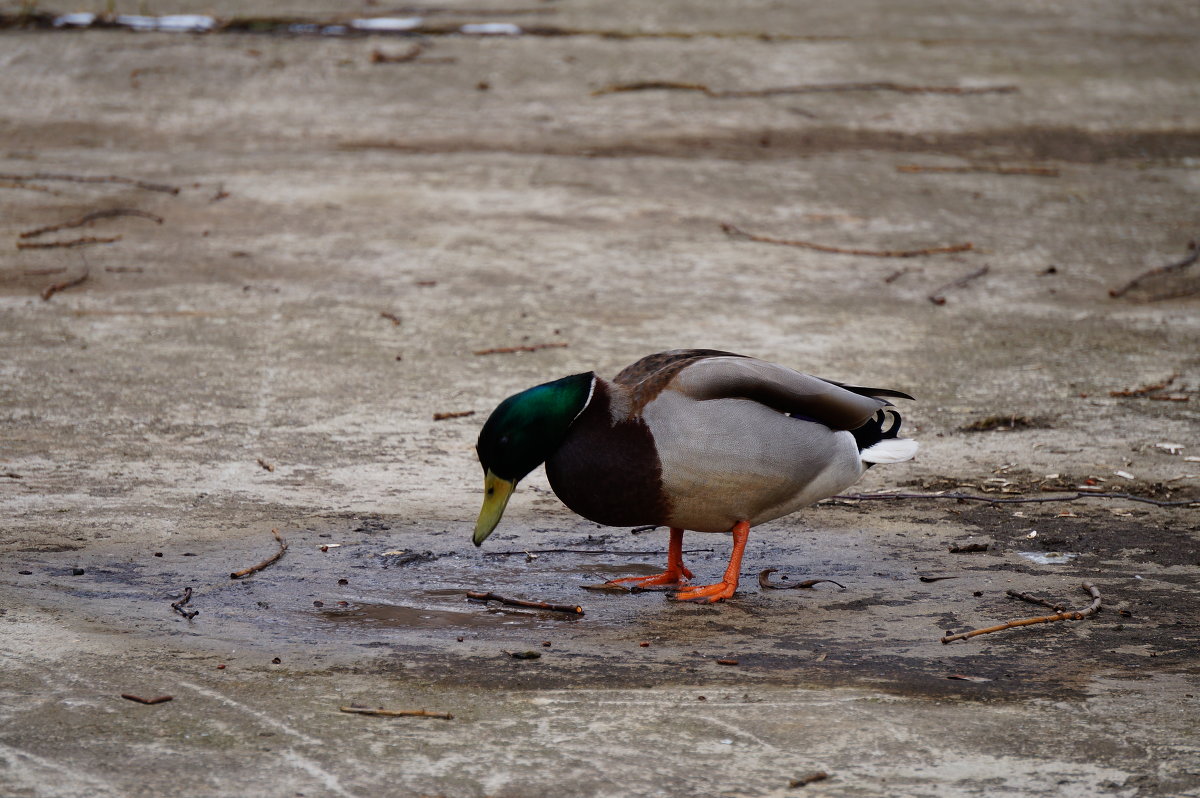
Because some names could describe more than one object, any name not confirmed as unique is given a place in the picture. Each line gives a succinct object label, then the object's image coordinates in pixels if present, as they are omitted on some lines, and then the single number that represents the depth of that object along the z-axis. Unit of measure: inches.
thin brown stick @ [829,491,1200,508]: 367.2
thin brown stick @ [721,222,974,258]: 610.5
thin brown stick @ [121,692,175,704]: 241.9
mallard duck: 298.0
